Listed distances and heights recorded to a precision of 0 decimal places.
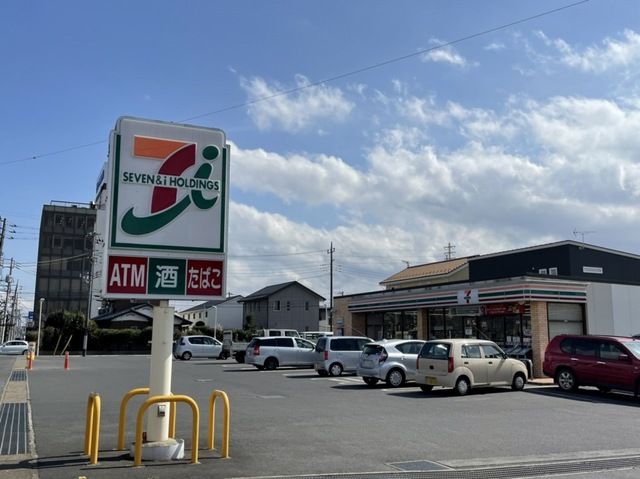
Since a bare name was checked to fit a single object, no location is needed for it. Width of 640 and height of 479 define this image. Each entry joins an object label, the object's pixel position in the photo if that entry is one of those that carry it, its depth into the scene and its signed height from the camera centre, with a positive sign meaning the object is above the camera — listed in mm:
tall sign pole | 8680 +1531
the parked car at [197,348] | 41406 -1355
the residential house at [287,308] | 72562 +2519
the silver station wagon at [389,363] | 20094 -1091
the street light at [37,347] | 50659 -1735
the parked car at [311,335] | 44656 -441
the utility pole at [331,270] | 54875 +5594
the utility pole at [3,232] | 52062 +8008
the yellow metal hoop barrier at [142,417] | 7908 -1250
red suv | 17281 -910
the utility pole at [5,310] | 70044 +1882
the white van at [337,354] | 24781 -1006
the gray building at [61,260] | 97438 +10624
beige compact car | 17766 -1068
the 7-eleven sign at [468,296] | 26742 +1504
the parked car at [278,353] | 29219 -1158
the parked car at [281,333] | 43719 -298
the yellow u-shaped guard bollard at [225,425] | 8688 -1378
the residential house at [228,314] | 87188 +2027
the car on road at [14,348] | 48750 -1727
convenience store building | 24469 +1162
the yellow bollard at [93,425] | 8164 -1316
